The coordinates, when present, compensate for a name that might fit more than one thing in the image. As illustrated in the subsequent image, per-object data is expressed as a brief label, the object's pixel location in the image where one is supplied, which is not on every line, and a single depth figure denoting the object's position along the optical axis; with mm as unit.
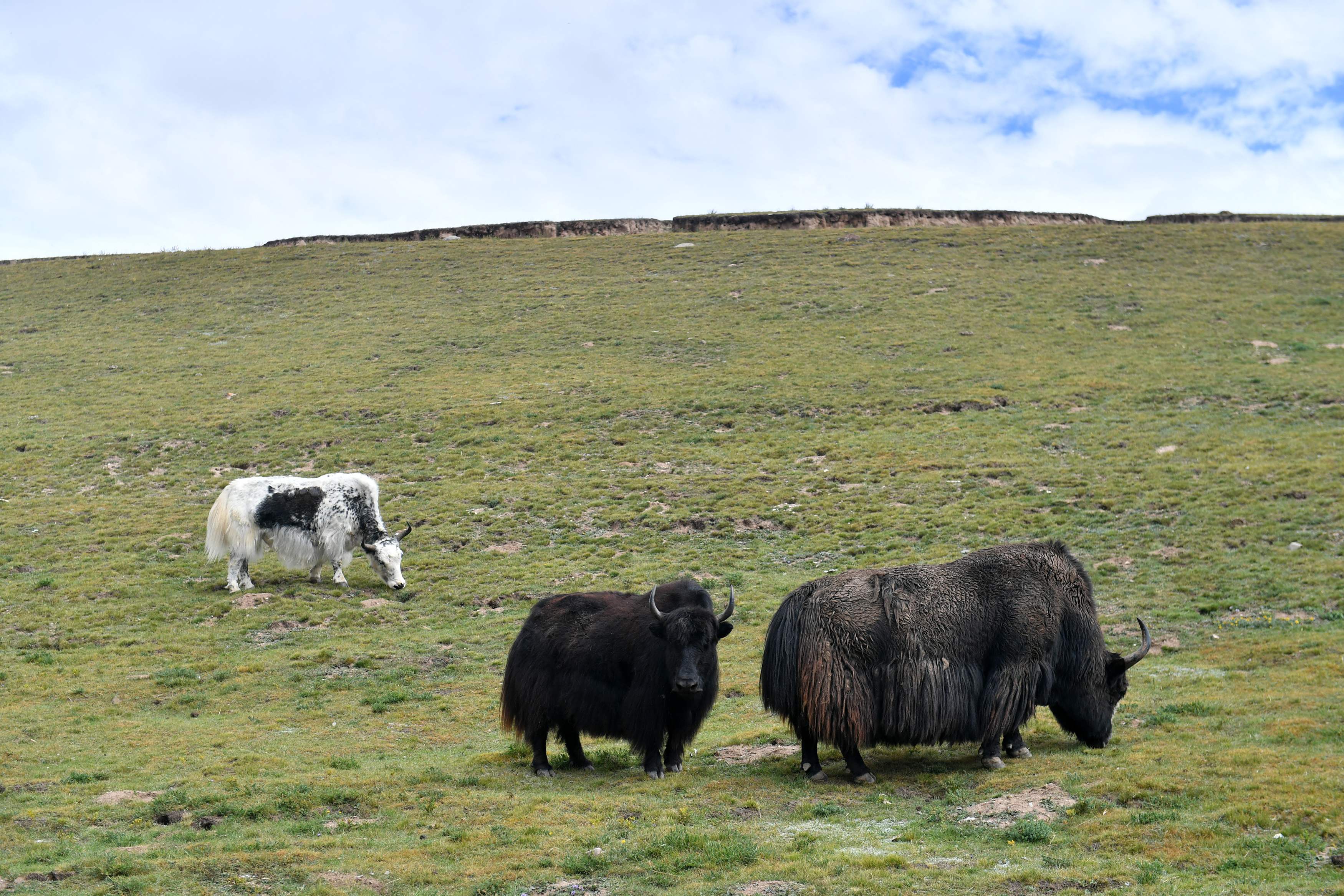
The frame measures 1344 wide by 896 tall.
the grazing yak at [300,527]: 22172
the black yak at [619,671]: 11445
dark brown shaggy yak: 10938
